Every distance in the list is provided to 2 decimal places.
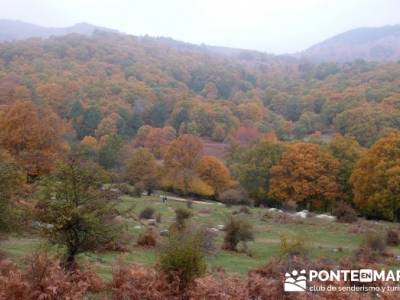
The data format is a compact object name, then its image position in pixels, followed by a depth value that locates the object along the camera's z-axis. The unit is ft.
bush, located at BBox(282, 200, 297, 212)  148.05
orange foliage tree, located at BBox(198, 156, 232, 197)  185.37
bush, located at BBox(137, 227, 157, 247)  77.51
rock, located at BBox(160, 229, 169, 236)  86.72
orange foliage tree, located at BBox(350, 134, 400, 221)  134.00
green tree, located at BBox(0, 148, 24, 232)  51.62
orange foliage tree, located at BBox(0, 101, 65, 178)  150.51
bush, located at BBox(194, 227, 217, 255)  71.75
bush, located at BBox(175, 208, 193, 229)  88.73
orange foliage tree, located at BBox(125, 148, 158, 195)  177.51
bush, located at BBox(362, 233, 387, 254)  79.71
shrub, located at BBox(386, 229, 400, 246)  92.73
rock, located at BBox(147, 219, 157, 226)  98.46
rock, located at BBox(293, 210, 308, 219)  127.48
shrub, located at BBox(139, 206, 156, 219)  105.50
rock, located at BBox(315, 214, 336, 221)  125.90
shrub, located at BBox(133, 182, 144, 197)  150.92
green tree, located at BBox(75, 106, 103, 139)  315.17
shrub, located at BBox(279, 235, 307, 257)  69.10
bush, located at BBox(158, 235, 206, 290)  41.01
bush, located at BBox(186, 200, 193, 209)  135.09
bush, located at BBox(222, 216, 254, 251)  82.02
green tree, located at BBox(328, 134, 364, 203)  164.76
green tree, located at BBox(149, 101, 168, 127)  371.97
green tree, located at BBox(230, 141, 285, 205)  175.11
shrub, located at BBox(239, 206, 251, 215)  131.48
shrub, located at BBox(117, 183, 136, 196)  149.56
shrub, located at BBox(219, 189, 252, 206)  162.71
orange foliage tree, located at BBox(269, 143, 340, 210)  162.81
